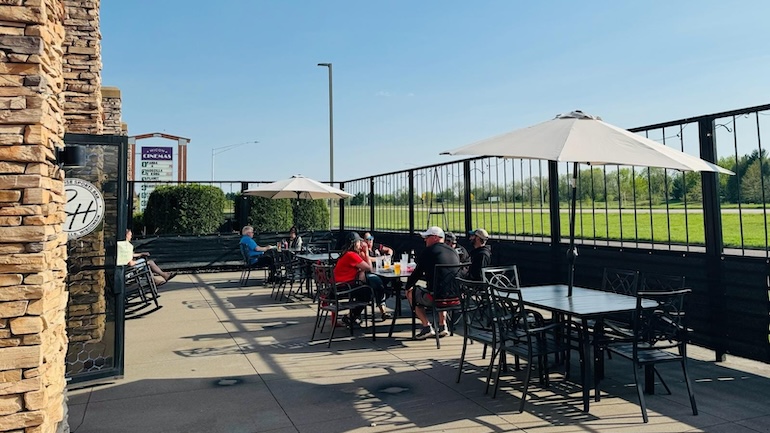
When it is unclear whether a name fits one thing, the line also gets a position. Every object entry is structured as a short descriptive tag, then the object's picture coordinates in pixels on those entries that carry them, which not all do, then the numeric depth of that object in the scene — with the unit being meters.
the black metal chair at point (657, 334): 3.71
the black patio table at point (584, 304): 3.83
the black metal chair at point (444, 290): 5.77
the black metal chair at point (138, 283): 8.08
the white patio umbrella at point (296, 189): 10.36
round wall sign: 4.63
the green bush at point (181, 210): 14.16
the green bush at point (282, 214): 15.11
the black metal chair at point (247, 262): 11.06
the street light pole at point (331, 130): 17.69
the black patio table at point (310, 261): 9.19
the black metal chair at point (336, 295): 6.07
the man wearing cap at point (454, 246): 6.86
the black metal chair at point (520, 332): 3.86
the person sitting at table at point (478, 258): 5.79
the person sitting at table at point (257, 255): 10.98
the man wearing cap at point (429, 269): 5.88
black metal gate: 4.70
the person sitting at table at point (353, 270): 6.46
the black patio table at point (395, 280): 6.35
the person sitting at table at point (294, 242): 11.17
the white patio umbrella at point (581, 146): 3.87
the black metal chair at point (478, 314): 4.12
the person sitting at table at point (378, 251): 8.70
